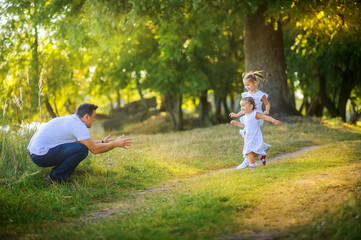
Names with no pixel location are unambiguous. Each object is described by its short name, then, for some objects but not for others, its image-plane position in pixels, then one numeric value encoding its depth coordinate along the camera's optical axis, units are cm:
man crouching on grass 596
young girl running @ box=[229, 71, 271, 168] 801
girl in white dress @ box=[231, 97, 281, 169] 737
